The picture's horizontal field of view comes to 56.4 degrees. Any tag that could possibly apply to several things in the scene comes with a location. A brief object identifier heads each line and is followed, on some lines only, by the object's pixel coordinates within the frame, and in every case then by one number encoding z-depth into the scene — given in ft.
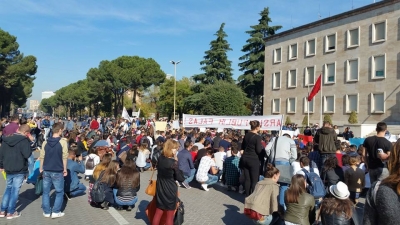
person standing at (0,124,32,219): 23.49
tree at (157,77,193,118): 224.33
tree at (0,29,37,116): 185.57
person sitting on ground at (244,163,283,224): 21.81
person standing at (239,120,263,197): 28.78
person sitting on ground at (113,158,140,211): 26.43
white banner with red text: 45.37
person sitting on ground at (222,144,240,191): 34.47
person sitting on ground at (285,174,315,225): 18.34
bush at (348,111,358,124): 115.34
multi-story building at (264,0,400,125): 114.42
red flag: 85.97
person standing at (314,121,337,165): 30.63
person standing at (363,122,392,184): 22.02
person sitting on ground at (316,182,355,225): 15.89
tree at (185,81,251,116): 151.64
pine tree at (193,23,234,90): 176.96
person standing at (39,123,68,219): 23.89
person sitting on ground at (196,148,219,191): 35.01
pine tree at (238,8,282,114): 165.99
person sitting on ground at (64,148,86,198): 30.14
